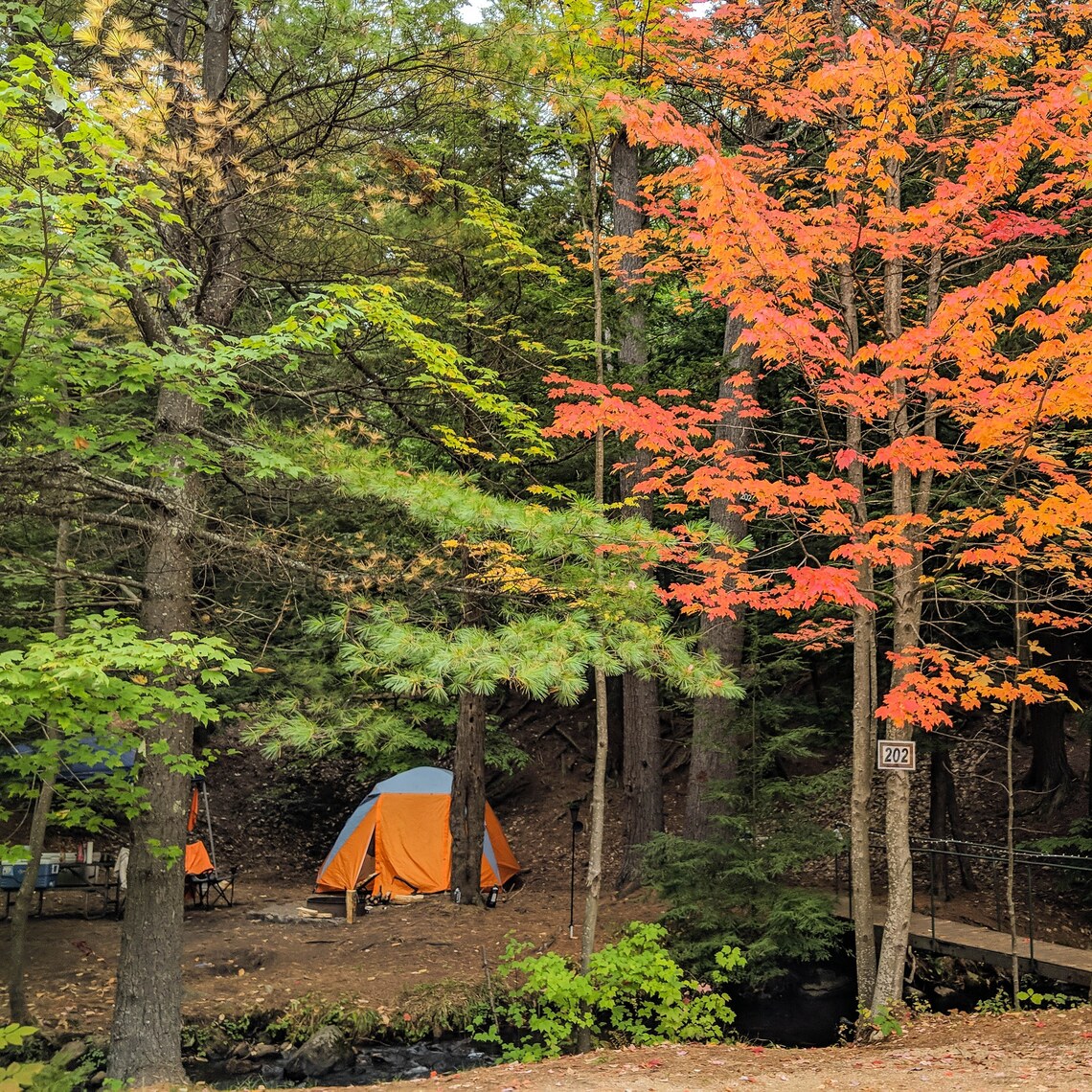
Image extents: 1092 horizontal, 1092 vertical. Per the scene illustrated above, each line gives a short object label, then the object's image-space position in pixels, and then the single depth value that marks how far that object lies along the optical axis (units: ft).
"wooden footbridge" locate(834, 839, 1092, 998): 27.40
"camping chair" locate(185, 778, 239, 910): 40.04
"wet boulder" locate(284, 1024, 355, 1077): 26.45
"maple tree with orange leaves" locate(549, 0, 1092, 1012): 20.42
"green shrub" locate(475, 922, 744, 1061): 23.63
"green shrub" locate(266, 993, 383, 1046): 27.96
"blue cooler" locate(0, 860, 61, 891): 39.11
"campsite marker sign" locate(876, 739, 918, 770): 22.18
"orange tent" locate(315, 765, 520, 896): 42.37
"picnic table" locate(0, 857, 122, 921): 37.83
